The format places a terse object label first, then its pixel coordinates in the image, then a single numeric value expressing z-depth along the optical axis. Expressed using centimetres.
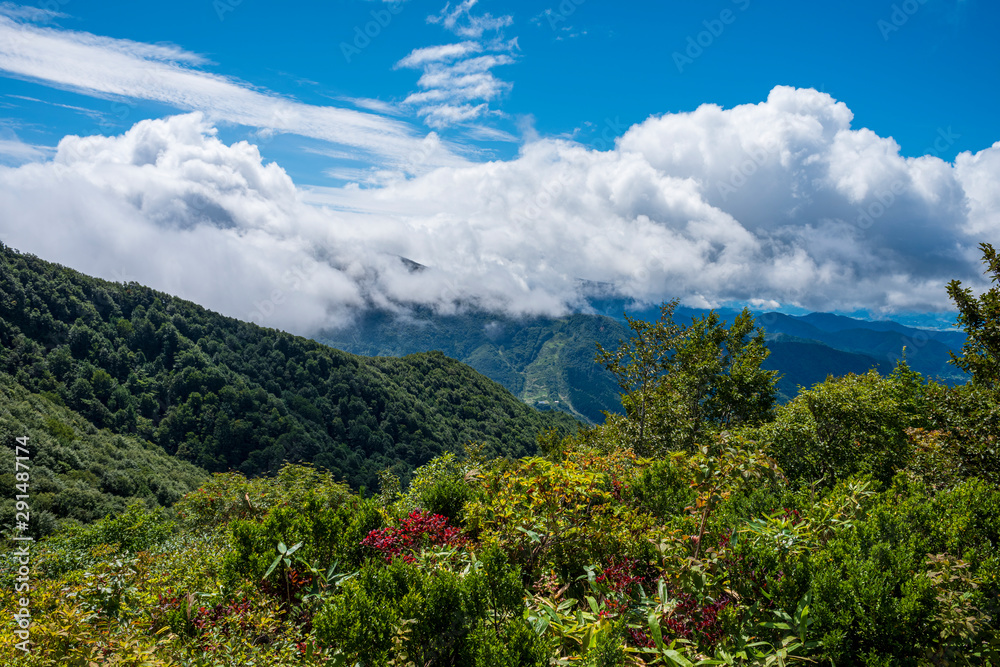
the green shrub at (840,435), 779
